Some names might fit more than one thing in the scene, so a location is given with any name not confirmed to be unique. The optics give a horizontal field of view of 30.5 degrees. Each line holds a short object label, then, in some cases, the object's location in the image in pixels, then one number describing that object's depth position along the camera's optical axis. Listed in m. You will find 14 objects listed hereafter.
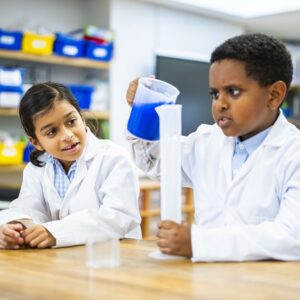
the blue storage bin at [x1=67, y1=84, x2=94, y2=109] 4.05
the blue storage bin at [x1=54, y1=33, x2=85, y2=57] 3.99
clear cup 0.97
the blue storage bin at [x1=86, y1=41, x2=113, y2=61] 4.17
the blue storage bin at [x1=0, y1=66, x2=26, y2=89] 3.65
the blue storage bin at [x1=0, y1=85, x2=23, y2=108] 3.66
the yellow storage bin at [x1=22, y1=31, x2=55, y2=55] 3.83
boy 1.00
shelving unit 3.76
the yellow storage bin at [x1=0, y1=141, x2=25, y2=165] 3.66
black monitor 4.92
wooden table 0.77
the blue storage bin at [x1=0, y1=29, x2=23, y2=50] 3.75
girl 1.29
